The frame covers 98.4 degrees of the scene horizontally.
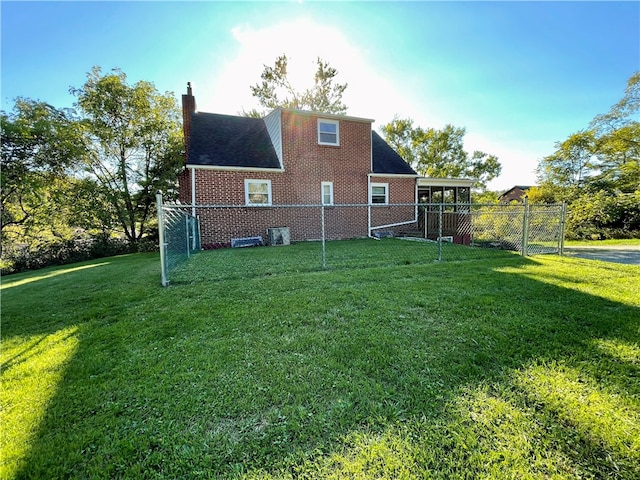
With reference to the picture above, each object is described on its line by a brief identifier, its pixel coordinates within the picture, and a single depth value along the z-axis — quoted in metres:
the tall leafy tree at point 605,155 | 16.42
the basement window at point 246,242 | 11.18
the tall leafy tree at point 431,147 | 27.42
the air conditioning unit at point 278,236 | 11.47
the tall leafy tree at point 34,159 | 7.77
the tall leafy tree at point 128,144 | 14.02
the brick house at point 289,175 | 11.16
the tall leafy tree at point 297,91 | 25.25
